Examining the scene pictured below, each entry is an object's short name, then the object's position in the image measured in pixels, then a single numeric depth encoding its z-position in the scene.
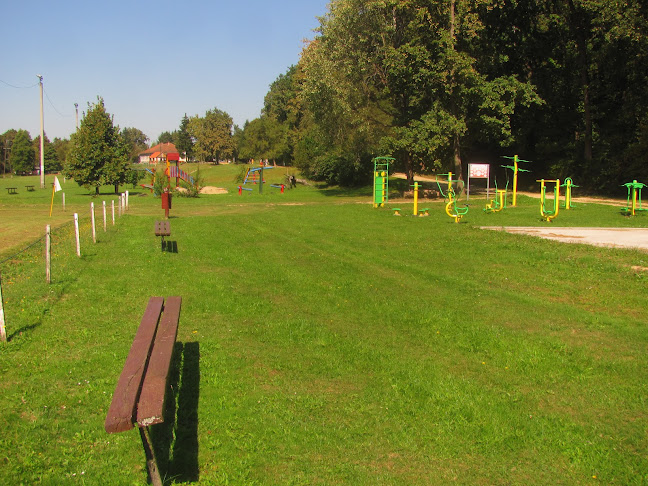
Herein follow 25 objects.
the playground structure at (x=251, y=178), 50.01
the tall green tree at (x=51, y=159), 112.19
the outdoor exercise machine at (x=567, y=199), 24.78
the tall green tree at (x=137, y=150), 171.02
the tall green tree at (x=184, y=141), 122.00
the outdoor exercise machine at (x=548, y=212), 20.25
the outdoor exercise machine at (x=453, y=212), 20.42
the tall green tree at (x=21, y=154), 107.97
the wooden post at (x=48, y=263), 9.51
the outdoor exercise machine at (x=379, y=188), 27.80
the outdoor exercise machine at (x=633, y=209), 20.85
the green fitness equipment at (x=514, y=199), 27.80
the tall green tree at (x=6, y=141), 115.62
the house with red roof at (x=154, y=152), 147.82
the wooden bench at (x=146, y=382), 3.49
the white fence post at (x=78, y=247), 12.26
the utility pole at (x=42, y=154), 50.09
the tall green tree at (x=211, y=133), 104.75
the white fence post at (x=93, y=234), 14.71
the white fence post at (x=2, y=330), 6.53
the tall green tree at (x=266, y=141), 75.69
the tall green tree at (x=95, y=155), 39.19
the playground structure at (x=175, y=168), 43.47
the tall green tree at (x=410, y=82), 31.16
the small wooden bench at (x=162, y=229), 13.80
